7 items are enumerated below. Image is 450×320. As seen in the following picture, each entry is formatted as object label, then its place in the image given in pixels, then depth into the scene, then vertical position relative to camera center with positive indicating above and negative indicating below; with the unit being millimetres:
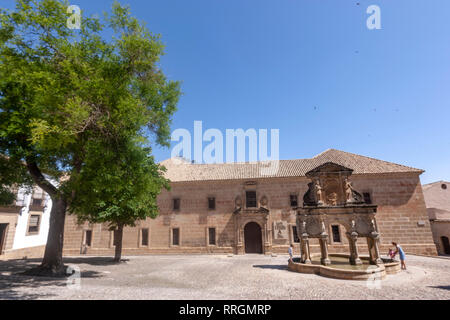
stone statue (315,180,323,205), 12225 +1165
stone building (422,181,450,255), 19672 +195
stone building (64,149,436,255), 19281 +165
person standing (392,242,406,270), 11209 -2181
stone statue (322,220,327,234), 11672 -760
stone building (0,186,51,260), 18281 -503
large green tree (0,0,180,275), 7914 +4328
